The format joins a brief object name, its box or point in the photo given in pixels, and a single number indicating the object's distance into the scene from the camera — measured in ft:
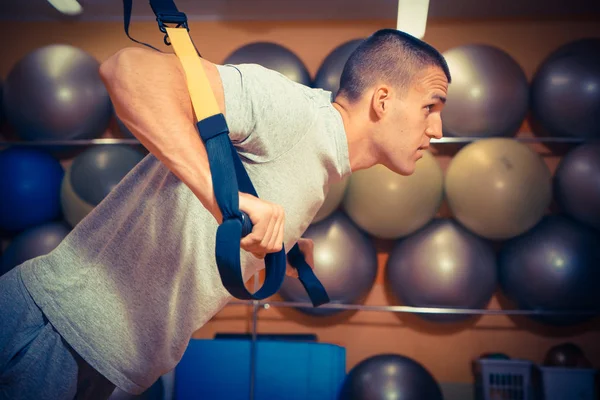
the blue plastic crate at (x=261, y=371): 7.97
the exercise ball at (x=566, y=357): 8.52
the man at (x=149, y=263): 2.84
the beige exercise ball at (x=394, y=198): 8.25
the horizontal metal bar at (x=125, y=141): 8.92
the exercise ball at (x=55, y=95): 8.98
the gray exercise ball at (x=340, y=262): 8.30
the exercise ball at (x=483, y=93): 8.50
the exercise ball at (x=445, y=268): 8.14
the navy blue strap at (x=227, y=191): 2.16
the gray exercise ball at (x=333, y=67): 8.82
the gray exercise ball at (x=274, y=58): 8.91
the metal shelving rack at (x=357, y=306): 8.17
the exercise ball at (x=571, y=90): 8.43
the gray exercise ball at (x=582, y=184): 8.14
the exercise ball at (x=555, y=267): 8.00
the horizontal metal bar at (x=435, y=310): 8.25
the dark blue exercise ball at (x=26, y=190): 8.95
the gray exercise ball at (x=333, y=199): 8.32
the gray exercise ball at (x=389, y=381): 7.28
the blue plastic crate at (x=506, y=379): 8.29
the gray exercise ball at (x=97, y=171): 8.68
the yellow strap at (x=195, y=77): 2.32
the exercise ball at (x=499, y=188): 8.07
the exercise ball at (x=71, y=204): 8.78
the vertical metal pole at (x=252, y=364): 7.98
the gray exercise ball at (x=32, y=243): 8.70
